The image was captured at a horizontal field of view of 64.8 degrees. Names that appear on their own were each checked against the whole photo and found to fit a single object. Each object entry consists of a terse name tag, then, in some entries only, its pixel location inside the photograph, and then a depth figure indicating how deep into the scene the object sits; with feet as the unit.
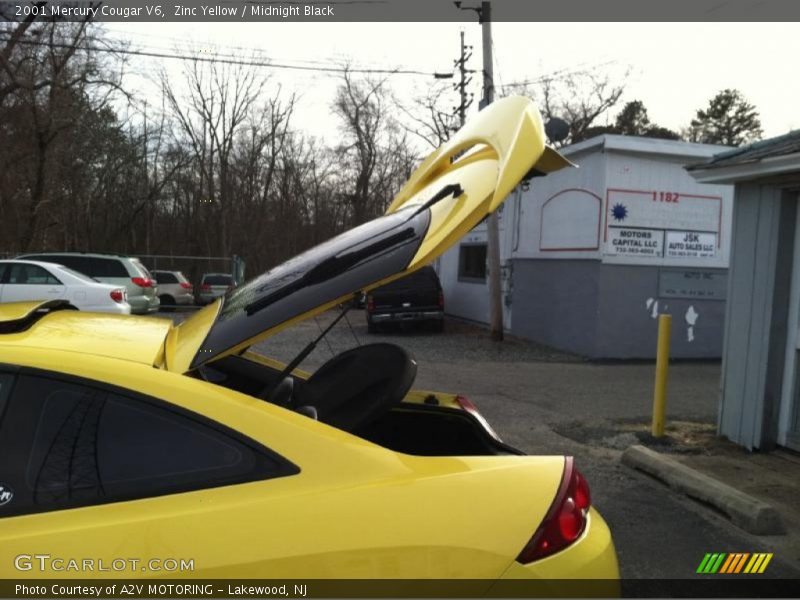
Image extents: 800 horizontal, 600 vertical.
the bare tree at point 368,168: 127.54
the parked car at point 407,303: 50.98
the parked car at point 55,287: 37.83
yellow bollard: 20.08
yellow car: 5.40
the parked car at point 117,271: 49.01
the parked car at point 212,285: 76.89
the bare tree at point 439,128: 103.24
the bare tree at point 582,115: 151.23
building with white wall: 38.86
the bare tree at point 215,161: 113.09
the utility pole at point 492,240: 46.50
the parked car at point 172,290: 69.77
